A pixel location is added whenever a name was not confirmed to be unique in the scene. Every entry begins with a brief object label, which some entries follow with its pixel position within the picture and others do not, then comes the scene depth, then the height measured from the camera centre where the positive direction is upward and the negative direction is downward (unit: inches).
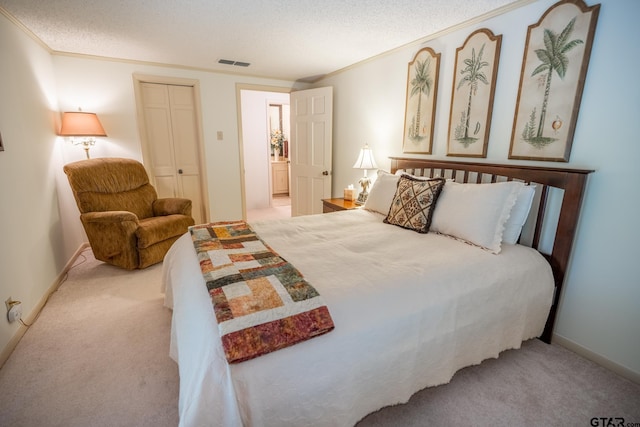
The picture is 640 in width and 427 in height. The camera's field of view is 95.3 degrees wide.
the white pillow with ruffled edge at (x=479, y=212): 72.4 -16.2
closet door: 152.4 +2.6
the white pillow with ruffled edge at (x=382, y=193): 102.0 -15.9
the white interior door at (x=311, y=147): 158.2 -0.2
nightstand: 129.4 -25.8
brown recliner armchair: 111.7 -27.8
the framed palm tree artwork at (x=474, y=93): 87.7 +17.4
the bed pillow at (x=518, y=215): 74.4 -16.5
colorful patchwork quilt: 40.2 -23.8
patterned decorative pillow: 84.8 -16.2
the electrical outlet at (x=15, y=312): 73.7 -42.5
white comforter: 39.6 -30.0
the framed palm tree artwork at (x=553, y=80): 68.4 +17.3
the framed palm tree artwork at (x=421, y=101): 105.7 +17.5
